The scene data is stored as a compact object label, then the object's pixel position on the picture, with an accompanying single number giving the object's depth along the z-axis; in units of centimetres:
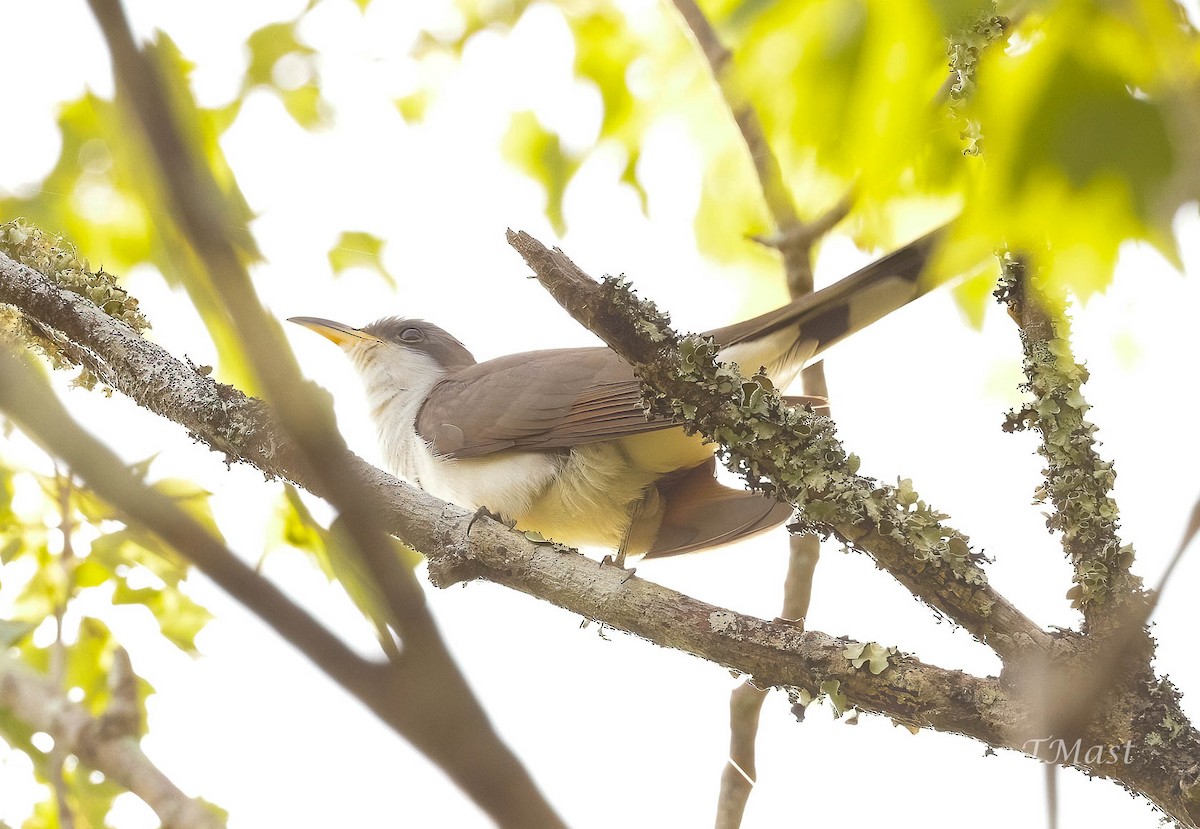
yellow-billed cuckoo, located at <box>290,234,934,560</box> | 648
